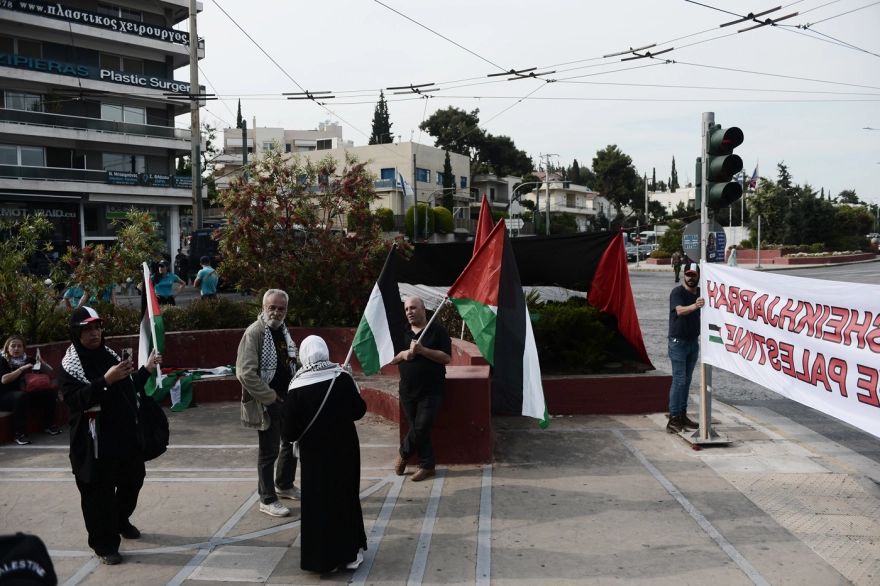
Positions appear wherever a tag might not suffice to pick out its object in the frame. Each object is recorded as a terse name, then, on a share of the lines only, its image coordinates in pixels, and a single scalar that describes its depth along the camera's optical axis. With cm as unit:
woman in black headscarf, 547
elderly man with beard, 623
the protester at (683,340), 853
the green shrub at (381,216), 1299
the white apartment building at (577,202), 10019
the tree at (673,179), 18258
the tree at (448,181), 6979
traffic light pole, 830
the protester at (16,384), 884
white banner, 582
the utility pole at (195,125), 2759
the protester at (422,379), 711
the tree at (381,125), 9169
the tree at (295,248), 1219
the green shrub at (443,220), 5600
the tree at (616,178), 10150
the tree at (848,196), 15705
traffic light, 818
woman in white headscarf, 523
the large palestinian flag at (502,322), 707
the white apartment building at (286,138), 9188
